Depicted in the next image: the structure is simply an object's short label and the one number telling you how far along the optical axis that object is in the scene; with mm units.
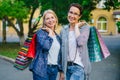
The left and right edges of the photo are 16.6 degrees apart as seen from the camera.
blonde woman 5934
